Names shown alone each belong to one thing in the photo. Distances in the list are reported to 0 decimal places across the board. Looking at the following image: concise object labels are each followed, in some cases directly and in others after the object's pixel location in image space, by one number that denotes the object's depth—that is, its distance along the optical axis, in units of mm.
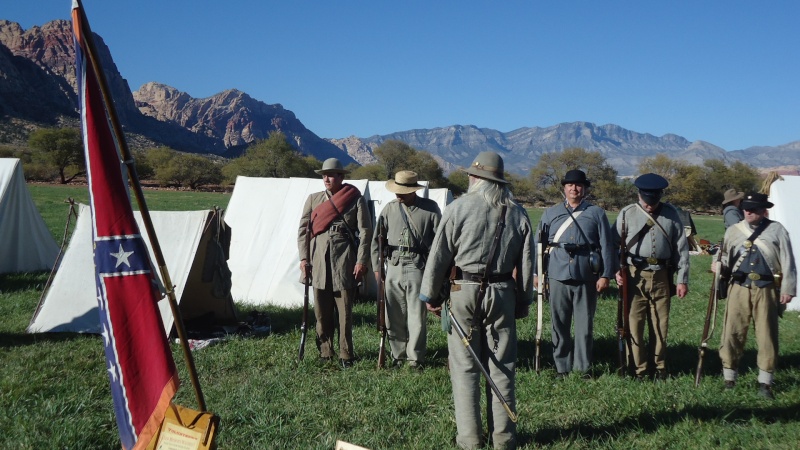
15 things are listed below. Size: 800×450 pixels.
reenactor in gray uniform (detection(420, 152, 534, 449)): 4047
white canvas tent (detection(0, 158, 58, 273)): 11383
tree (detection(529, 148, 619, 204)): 92312
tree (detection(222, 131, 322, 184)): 89500
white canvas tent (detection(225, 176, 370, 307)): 9992
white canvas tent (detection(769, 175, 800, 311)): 10305
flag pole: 2969
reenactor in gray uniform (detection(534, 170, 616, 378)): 5902
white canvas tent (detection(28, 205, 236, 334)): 7504
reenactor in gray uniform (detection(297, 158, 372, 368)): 6383
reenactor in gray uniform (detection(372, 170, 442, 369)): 6230
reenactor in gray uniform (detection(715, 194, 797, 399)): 5520
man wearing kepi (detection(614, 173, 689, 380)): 5820
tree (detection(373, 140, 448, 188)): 102188
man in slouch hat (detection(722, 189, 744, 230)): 7745
